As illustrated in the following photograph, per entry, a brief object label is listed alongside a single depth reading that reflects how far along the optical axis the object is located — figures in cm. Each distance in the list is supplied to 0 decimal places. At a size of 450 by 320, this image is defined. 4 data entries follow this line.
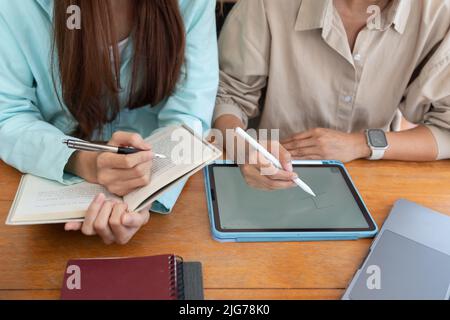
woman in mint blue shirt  77
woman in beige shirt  101
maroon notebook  64
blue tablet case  75
